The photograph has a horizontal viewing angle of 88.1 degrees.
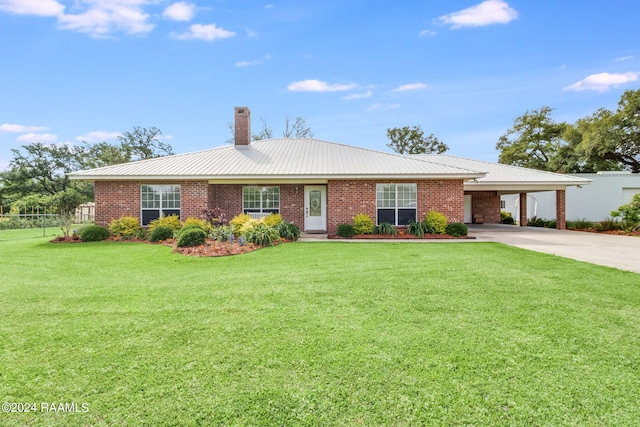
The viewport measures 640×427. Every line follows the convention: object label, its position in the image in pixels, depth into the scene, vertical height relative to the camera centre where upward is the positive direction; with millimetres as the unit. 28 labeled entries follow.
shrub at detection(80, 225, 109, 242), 12758 -845
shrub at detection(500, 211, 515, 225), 24391 -804
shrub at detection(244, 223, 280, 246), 11005 -858
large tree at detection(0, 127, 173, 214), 33906 +5728
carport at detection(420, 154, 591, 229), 17125 +1191
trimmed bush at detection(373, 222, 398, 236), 13726 -831
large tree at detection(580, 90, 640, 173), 26266 +6135
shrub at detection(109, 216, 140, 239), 13562 -674
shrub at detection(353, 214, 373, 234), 13836 -635
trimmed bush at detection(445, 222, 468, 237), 13555 -850
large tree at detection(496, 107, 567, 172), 33781 +7025
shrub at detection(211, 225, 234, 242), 11348 -816
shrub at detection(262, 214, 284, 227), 12817 -387
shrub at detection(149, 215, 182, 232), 13477 -452
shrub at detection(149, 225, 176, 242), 12562 -840
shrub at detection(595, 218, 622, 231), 16609 -961
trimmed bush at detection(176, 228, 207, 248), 10383 -877
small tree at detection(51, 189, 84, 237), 13578 +418
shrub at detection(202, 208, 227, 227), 13992 -265
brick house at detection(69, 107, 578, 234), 13852 +981
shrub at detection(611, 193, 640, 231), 15574 -336
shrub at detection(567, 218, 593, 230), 18031 -971
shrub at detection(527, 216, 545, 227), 21517 -931
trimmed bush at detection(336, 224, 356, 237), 13328 -864
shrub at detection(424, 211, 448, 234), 13859 -559
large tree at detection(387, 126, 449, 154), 42594 +8701
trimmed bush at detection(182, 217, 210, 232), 12576 -471
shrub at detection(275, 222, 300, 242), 12180 -773
